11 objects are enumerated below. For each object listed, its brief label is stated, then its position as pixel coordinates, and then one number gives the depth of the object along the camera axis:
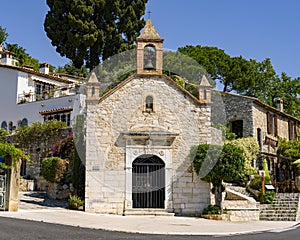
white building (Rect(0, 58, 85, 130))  30.48
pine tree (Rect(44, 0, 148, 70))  35.91
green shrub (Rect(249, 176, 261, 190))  24.31
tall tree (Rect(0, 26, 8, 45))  52.39
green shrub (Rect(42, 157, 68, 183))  22.81
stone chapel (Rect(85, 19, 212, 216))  19.75
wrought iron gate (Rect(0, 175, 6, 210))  17.05
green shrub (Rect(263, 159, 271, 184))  24.96
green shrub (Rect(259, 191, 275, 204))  22.77
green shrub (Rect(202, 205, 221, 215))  19.54
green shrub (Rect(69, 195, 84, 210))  19.81
